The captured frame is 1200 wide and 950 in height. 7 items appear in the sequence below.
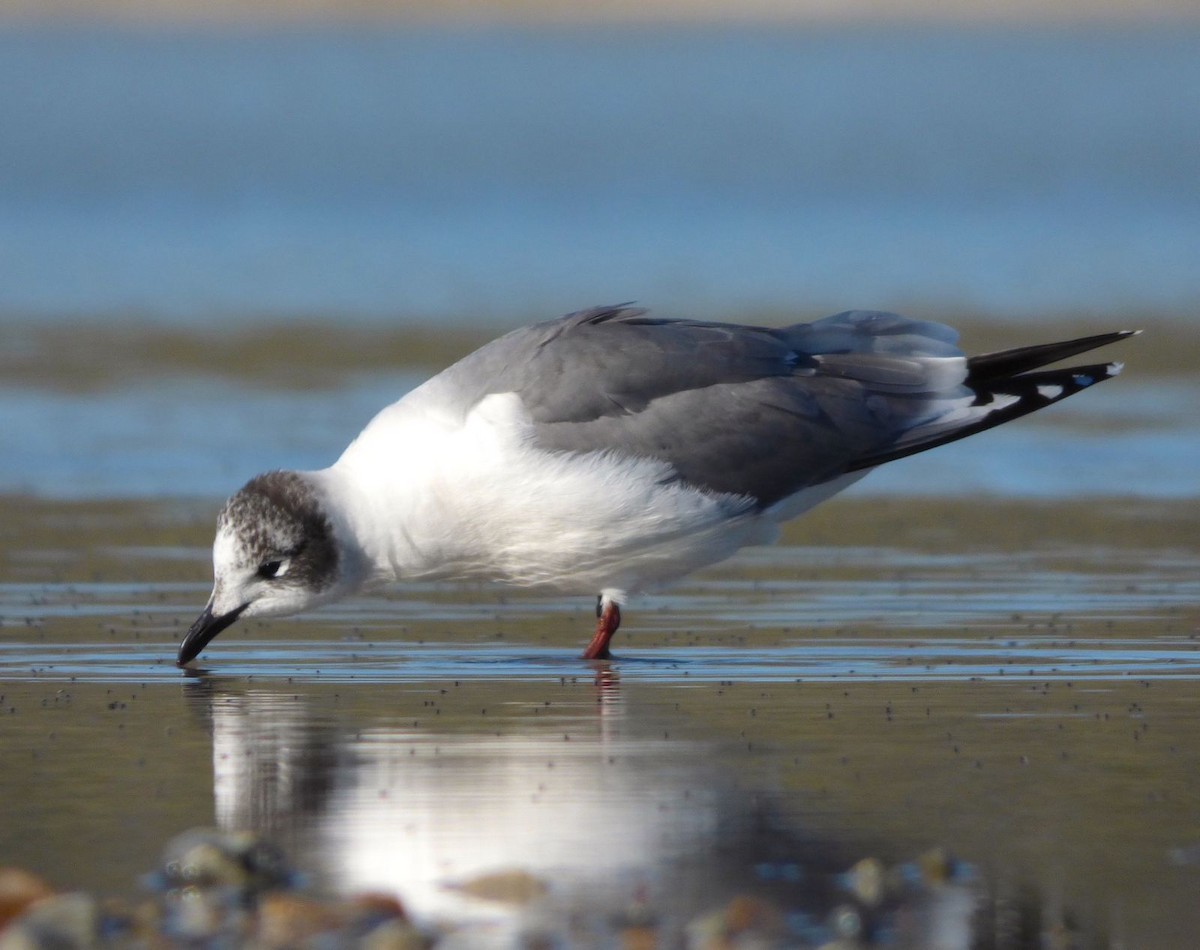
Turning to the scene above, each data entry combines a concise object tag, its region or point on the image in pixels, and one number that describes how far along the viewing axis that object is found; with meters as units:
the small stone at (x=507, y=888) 9.84
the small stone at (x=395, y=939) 9.02
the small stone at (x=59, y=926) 9.19
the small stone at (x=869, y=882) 9.78
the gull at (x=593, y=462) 15.72
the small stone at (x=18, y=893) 9.72
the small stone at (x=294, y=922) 9.33
